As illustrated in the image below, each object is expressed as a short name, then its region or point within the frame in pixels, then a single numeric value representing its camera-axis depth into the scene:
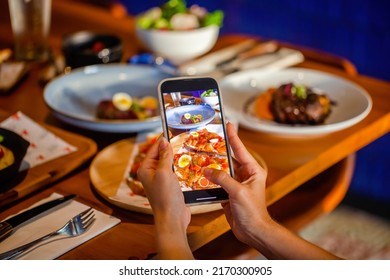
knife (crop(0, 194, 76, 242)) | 1.10
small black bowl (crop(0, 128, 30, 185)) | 1.20
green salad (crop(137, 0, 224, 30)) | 1.86
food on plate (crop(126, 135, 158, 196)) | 1.22
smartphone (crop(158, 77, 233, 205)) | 1.06
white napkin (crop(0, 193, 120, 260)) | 1.06
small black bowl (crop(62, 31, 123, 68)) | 1.75
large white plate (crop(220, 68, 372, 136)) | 1.44
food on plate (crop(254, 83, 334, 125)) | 1.50
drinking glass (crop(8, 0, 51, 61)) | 1.82
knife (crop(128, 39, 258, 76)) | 1.74
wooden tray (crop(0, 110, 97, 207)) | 1.22
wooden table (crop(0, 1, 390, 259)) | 1.12
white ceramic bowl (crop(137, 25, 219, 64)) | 1.81
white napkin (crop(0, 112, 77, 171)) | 1.33
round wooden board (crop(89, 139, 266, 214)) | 1.17
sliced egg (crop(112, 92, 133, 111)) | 1.51
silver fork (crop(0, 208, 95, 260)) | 1.04
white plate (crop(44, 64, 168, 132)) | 1.58
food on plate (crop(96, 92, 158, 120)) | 1.50
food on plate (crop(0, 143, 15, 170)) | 1.23
